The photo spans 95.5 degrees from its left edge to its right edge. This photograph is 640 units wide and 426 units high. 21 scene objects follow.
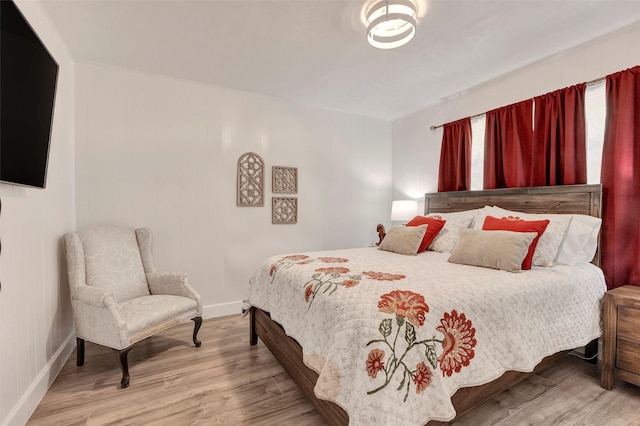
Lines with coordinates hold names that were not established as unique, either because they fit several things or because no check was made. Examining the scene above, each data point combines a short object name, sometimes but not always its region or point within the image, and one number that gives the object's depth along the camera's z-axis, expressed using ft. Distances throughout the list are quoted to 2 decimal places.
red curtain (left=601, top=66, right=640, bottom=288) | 7.05
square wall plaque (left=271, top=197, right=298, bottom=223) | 11.83
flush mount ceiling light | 6.18
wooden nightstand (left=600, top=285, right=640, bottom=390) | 5.93
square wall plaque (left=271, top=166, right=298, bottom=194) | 11.78
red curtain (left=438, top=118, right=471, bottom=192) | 11.11
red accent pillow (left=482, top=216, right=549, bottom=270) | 6.74
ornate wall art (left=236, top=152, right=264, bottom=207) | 11.14
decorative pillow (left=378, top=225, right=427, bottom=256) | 8.83
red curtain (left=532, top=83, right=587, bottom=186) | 8.06
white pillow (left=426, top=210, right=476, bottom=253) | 9.22
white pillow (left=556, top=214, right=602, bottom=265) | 7.29
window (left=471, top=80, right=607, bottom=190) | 7.82
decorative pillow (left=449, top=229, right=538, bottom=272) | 6.51
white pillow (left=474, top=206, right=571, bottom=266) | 7.07
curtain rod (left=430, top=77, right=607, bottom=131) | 7.64
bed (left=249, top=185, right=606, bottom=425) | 3.85
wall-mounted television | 4.30
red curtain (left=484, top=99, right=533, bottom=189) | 9.27
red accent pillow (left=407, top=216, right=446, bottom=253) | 9.37
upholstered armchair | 6.44
